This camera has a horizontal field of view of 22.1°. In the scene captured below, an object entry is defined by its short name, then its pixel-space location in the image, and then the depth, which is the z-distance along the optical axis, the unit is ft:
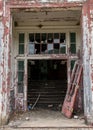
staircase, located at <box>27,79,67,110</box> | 30.08
